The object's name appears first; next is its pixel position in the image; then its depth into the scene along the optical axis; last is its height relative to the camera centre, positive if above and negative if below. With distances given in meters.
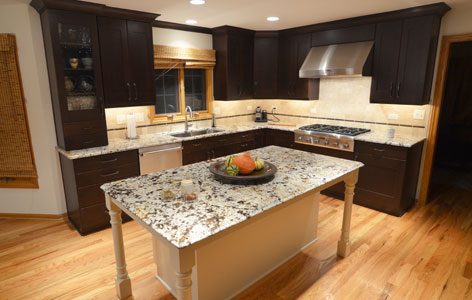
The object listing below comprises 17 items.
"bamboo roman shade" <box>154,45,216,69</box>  3.86 +0.48
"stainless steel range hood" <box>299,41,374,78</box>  3.64 +0.42
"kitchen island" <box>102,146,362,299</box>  1.44 -0.66
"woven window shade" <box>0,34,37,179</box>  3.04 -0.33
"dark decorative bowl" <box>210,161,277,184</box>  1.99 -0.58
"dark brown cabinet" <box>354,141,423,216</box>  3.41 -1.02
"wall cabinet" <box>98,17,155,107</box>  3.20 +0.35
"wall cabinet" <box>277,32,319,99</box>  4.46 +0.38
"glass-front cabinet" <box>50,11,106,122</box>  2.89 +0.26
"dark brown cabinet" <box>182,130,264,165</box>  3.82 -0.76
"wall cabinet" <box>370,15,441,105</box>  3.32 +0.39
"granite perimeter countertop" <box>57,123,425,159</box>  3.06 -0.59
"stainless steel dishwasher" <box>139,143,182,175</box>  3.41 -0.79
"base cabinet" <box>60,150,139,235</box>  3.02 -0.93
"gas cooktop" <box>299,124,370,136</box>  3.89 -0.52
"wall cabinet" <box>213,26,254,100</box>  4.39 +0.47
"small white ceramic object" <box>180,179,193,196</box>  1.77 -0.58
